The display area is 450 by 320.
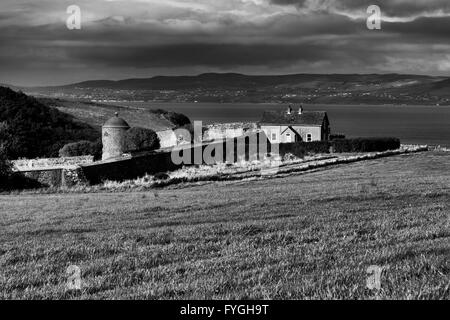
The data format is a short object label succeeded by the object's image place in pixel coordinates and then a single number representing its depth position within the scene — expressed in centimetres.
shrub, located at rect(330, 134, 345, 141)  9136
